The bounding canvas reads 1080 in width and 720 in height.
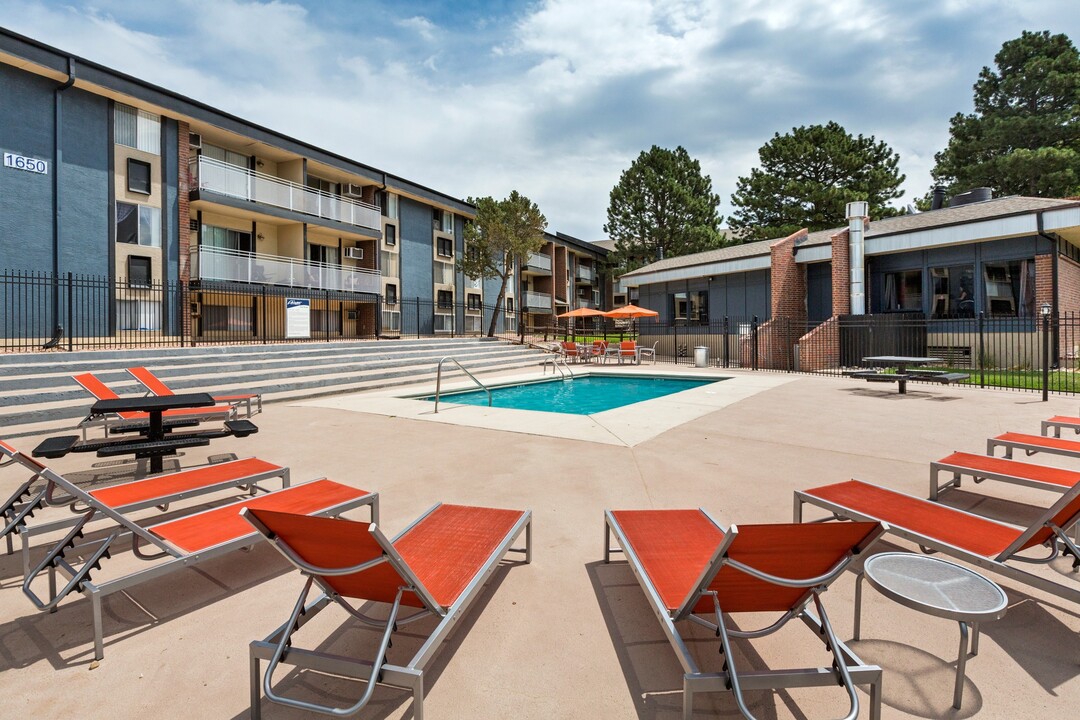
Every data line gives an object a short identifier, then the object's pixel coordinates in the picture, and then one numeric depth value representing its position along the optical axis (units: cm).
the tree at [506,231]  3100
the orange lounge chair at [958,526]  271
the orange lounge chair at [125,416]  687
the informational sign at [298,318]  1927
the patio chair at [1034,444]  516
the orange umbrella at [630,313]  2445
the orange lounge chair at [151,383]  825
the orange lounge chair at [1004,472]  423
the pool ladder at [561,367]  1850
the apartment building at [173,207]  1659
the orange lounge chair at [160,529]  273
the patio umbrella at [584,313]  2607
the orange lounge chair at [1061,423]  645
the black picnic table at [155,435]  524
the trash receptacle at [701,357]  2266
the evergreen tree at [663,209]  4400
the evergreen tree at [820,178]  3691
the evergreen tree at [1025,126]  3117
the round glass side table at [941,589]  206
